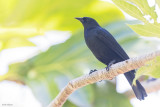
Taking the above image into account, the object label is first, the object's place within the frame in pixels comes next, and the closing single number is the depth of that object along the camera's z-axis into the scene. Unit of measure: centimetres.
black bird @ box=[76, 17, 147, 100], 568
